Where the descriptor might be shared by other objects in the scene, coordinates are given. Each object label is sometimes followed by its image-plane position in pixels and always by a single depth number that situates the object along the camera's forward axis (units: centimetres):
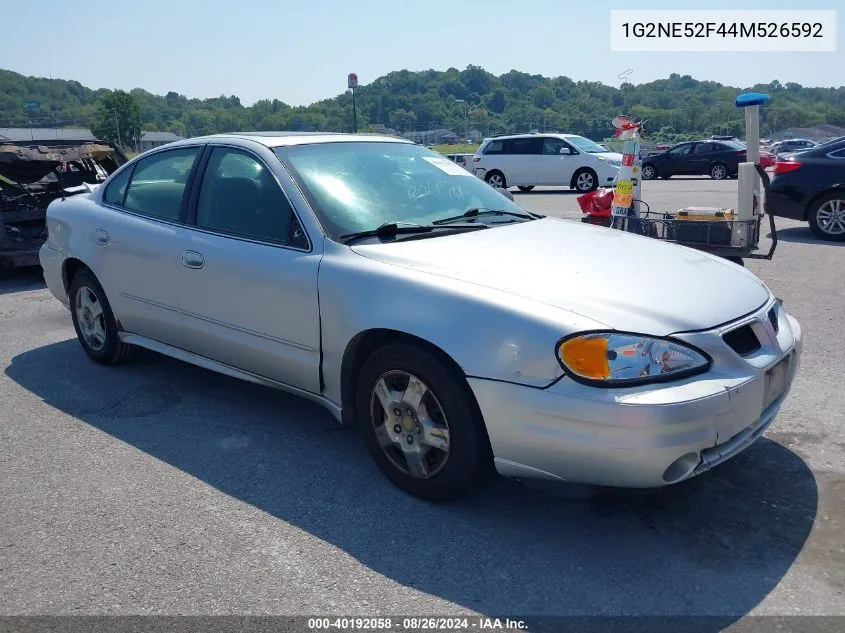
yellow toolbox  796
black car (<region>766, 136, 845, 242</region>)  1034
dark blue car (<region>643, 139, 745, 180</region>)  2661
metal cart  780
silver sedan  290
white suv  2083
